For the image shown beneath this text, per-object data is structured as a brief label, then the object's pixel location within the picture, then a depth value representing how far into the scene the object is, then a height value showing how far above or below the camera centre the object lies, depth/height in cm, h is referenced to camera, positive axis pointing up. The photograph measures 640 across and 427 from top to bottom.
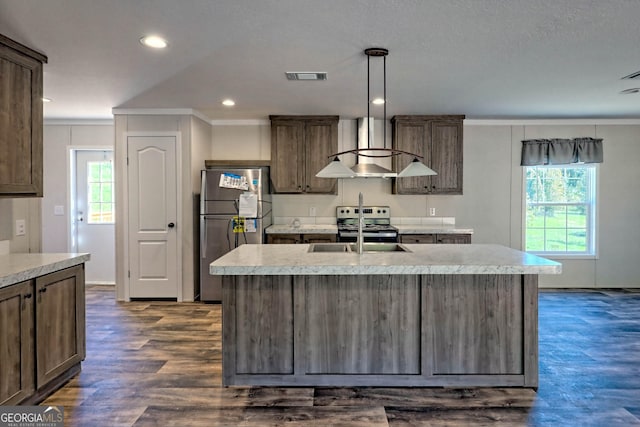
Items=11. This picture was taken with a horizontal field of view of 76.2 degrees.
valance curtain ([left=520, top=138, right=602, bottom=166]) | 555 +77
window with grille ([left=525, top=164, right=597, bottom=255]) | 574 -2
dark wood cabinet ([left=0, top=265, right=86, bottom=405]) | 221 -78
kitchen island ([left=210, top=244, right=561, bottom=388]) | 268 -80
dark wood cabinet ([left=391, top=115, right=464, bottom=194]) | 533 +85
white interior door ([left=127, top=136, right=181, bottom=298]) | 495 -14
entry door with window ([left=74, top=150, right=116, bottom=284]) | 580 +3
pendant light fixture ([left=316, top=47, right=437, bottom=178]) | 284 +27
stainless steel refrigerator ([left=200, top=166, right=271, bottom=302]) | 488 -9
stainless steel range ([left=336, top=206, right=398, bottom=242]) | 524 -15
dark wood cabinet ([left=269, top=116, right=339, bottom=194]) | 536 +80
